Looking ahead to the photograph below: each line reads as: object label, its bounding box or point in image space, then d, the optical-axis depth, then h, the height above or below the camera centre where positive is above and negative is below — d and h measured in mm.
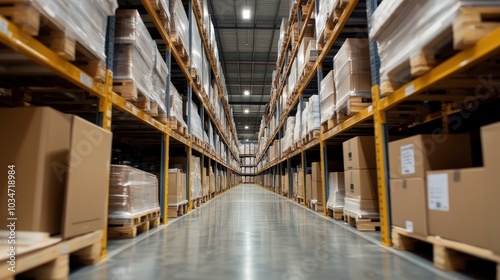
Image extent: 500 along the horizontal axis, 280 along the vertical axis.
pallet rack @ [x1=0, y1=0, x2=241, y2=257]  1794 +760
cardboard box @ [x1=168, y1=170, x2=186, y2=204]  5547 -180
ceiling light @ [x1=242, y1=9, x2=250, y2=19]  11500 +5969
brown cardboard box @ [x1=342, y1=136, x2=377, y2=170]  3932 +293
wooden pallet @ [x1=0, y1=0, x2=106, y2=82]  1764 +933
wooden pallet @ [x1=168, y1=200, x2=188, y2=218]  5527 -598
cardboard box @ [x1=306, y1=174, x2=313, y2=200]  6871 -252
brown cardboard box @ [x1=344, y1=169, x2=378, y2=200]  3932 -104
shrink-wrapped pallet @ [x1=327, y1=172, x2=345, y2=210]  5023 -258
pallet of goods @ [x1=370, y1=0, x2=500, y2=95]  1898 +998
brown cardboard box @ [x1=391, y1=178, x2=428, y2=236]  2535 -250
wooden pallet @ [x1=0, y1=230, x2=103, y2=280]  1698 -485
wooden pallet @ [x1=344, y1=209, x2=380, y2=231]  3920 -587
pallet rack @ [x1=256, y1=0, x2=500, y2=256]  1942 +705
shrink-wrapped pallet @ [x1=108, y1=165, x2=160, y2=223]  3570 -182
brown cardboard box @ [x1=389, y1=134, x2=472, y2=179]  2574 +183
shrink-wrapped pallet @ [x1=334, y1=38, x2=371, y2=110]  3915 +1340
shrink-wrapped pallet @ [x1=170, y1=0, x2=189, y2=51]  5090 +2646
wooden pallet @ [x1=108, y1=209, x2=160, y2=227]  3523 -499
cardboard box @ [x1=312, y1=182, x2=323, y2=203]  6242 -303
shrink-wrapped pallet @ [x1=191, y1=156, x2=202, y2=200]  7195 -54
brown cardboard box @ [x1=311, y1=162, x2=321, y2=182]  6282 +79
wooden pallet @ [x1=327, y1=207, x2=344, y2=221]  4980 -602
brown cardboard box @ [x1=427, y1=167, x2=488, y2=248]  1981 -208
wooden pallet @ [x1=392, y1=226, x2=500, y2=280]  1972 -541
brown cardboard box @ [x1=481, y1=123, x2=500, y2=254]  1765 -12
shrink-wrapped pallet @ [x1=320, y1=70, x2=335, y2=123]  4695 +1213
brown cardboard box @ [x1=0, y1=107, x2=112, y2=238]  1976 +63
